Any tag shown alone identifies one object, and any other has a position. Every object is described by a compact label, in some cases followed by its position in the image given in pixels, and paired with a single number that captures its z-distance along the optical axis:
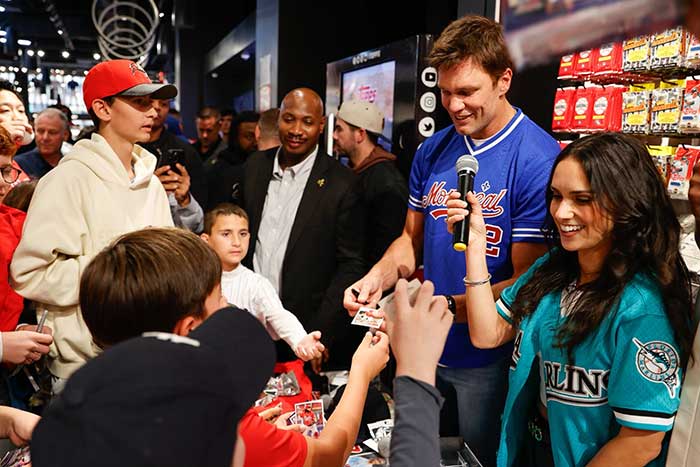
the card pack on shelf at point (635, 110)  2.87
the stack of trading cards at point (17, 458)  1.60
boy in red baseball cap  2.02
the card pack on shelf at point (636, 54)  2.84
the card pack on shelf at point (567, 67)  3.36
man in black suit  3.14
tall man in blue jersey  1.97
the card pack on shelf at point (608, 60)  3.03
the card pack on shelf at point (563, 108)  3.38
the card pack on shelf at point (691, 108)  2.57
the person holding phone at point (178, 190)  2.93
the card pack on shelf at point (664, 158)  2.73
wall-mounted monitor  5.11
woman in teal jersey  1.40
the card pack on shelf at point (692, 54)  2.55
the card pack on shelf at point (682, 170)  2.61
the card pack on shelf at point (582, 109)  3.24
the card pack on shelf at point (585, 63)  3.22
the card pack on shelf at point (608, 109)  3.07
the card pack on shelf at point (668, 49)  2.62
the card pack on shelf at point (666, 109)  2.68
